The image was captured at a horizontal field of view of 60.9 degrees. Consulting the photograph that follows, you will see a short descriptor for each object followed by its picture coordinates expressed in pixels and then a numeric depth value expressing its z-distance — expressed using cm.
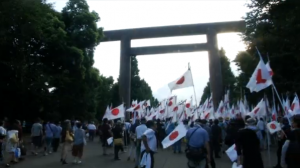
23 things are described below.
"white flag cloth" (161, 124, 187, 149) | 626
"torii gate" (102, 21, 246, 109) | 2265
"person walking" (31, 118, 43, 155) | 1107
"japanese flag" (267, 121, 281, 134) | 825
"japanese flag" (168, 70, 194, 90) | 854
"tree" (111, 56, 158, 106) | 4159
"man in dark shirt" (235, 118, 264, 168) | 456
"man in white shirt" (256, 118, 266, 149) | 1213
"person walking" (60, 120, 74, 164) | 919
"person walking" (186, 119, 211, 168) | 522
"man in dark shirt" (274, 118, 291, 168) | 635
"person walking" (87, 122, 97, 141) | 1771
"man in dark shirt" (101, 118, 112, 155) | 1122
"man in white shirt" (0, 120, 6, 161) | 819
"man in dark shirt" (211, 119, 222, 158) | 972
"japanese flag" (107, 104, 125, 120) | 1148
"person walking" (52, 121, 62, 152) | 1166
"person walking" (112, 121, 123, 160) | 968
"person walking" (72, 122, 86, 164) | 901
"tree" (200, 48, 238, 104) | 4152
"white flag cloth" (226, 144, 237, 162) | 582
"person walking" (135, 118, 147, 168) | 749
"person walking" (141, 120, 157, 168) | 578
